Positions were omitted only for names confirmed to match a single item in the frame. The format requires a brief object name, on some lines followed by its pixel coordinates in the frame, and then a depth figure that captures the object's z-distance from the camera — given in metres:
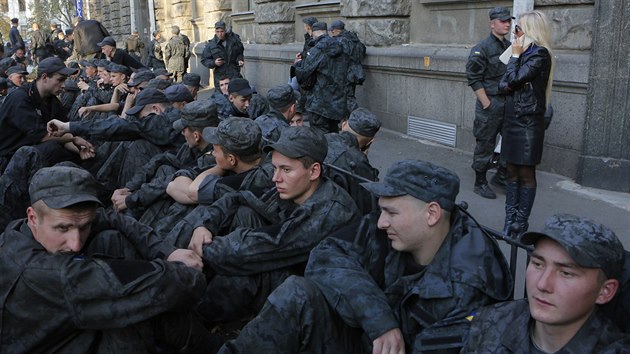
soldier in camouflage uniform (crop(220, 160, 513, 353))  2.65
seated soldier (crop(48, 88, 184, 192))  5.90
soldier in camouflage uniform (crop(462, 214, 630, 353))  2.10
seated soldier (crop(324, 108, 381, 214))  4.56
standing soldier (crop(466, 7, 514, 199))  6.89
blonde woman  5.19
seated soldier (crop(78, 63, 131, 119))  8.01
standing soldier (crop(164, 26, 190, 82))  18.48
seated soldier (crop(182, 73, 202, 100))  9.04
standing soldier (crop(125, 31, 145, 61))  20.86
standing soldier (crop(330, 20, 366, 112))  9.52
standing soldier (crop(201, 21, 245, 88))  13.23
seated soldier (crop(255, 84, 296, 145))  6.18
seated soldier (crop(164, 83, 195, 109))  6.92
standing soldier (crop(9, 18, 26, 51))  23.70
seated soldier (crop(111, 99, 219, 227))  4.73
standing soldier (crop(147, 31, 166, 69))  21.03
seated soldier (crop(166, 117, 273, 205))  4.22
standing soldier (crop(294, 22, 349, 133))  9.26
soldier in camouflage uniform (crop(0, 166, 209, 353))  2.60
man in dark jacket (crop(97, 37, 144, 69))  10.88
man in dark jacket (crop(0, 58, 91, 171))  6.30
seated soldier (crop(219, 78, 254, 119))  7.06
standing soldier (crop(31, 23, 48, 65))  20.12
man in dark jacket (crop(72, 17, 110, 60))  12.91
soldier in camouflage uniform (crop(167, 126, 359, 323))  3.47
